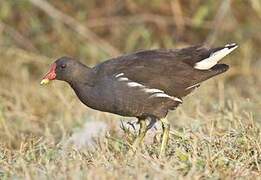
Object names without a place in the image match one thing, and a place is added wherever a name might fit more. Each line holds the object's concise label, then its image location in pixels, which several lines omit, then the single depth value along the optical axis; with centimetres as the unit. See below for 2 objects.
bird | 1077
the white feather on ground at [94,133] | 1176
